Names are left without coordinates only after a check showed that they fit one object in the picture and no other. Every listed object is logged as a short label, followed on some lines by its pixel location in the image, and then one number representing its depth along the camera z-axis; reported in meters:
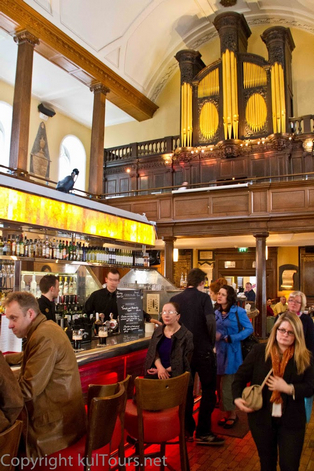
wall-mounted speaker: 13.90
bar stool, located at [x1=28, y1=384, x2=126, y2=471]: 2.20
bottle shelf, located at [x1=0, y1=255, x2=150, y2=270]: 4.50
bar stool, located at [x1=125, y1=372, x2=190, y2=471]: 2.63
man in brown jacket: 2.22
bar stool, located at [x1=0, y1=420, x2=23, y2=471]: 1.75
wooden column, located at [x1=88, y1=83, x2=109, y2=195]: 12.23
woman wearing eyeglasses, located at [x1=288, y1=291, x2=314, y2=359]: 4.07
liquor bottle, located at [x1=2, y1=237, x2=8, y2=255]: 5.26
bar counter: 3.54
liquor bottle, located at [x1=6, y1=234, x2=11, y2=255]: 5.33
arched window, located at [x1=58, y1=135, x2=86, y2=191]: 14.91
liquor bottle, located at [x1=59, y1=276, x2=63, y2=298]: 5.16
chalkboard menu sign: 4.36
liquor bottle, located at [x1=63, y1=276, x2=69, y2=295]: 5.24
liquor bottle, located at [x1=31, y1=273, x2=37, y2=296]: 5.13
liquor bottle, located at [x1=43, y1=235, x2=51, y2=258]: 5.89
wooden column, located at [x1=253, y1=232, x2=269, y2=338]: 9.89
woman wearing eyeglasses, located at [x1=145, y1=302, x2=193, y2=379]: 3.29
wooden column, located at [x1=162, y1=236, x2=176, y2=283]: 10.96
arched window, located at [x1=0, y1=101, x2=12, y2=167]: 12.43
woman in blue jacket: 4.30
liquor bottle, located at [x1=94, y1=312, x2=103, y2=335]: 4.22
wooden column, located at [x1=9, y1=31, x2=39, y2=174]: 9.38
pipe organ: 11.95
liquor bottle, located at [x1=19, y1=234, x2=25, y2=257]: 5.53
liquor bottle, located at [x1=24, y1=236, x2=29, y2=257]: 5.61
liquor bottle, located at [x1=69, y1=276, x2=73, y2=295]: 5.32
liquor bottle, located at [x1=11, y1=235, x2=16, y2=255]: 5.40
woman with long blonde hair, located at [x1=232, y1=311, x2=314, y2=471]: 2.36
